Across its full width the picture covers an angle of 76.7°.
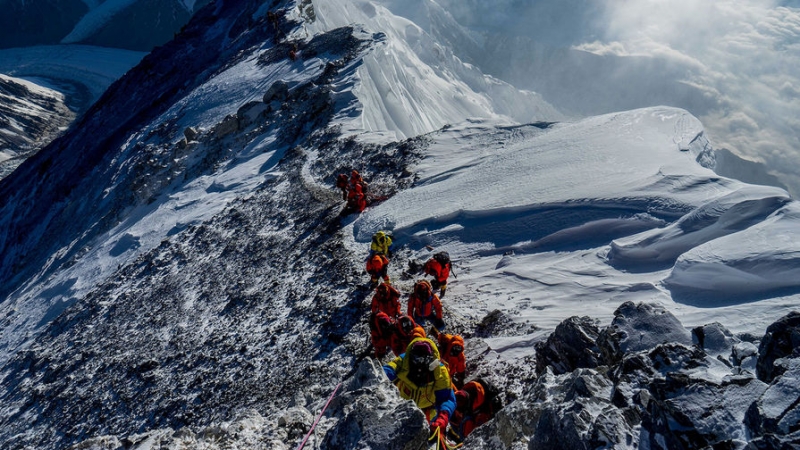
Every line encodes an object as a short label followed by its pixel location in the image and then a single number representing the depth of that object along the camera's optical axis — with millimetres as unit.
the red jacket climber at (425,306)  10203
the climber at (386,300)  10383
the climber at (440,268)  11445
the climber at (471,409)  7695
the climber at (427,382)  7418
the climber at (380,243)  12992
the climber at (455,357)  8508
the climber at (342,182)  16672
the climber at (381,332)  9320
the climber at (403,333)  9070
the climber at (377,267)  11718
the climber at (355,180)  16281
